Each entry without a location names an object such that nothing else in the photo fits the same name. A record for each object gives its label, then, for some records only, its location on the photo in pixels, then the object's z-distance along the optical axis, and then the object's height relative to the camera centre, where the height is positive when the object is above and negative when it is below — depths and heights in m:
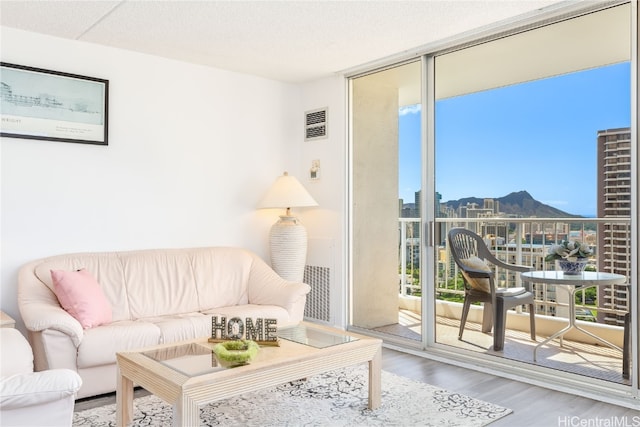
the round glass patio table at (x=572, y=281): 3.19 -0.45
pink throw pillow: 3.21 -0.55
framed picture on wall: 3.60 +0.76
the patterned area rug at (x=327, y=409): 2.73 -1.11
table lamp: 4.65 -0.20
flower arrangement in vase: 3.26 -0.28
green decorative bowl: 2.42 -0.67
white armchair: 1.66 -0.61
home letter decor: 2.82 -0.66
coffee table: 2.20 -0.74
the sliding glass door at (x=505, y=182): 3.16 +0.21
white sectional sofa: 3.01 -0.65
